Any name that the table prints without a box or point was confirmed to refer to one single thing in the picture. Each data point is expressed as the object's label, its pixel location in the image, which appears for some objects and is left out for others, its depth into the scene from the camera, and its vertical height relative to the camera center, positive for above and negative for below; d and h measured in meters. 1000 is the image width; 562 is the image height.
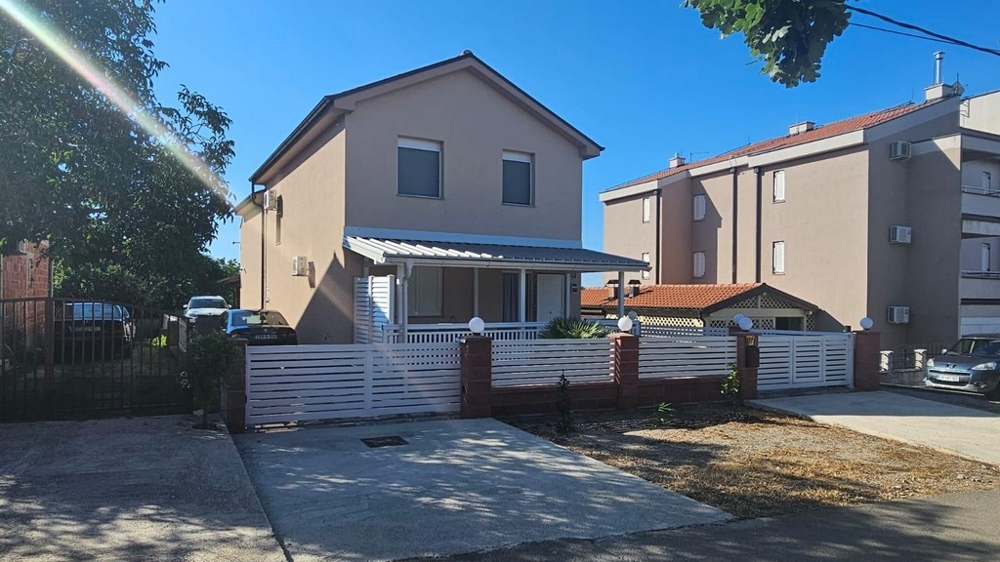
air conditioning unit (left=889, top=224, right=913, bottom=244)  22.44 +2.15
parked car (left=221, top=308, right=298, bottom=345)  14.15 -0.81
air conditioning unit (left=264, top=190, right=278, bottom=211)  18.78 +2.59
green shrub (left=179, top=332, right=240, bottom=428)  8.28 -0.94
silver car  14.80 -1.59
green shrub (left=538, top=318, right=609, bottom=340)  12.51 -0.69
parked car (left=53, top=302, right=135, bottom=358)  10.13 -0.65
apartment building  22.22 +2.71
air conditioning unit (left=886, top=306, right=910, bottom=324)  22.64 -0.61
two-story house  13.53 +2.05
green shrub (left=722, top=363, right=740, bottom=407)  11.33 -1.58
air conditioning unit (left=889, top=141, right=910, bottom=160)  22.36 +4.98
